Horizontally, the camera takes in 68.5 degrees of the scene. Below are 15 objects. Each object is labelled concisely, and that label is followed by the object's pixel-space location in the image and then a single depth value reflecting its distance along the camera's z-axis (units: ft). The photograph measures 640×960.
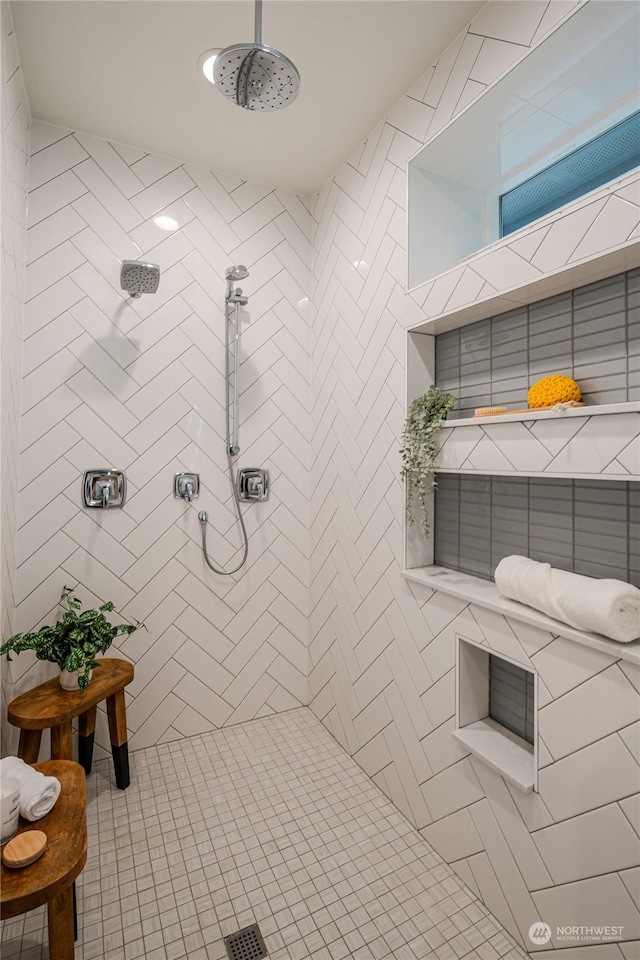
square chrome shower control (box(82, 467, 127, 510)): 6.72
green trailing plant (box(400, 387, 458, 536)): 5.26
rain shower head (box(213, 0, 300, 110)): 3.84
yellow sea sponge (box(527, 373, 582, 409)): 4.08
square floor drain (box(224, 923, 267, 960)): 4.14
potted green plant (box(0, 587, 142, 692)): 5.37
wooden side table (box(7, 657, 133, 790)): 5.16
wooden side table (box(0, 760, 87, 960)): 3.08
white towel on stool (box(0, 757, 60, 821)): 3.60
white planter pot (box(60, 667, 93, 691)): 5.64
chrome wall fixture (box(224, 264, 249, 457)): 6.95
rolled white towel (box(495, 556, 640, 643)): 3.37
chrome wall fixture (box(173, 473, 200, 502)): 7.30
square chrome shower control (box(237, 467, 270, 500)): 7.80
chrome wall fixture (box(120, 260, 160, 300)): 6.25
